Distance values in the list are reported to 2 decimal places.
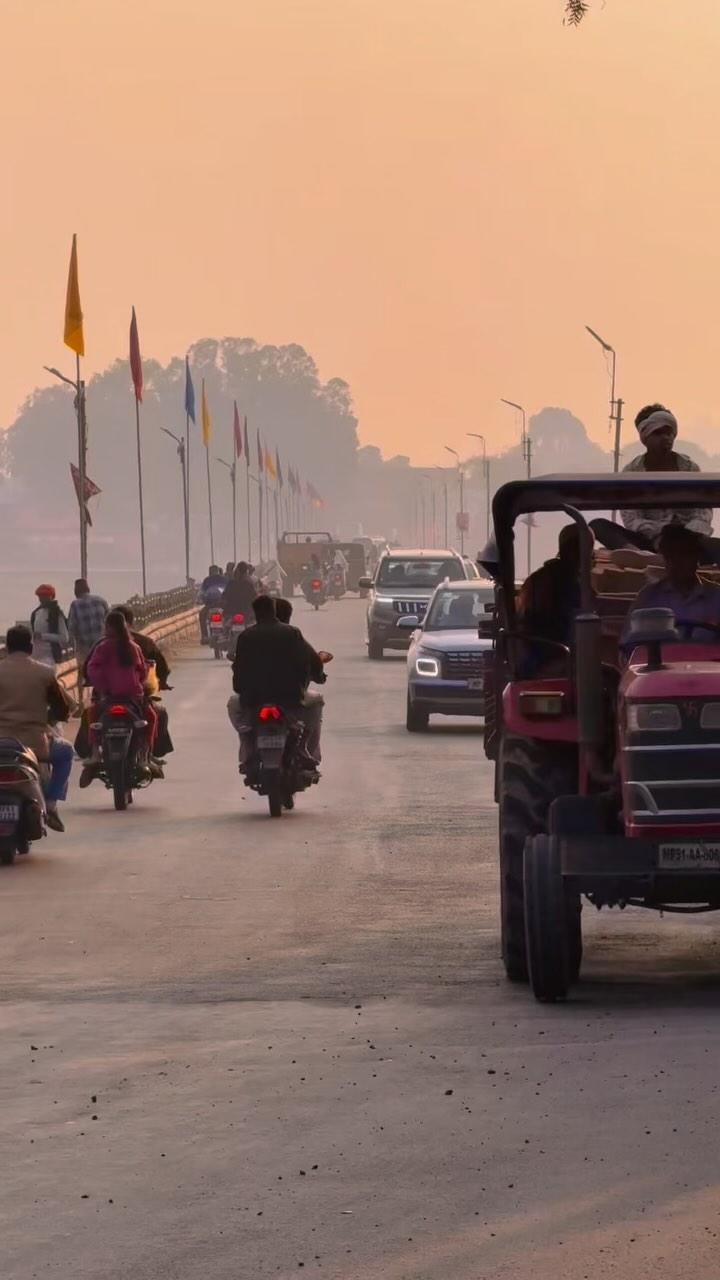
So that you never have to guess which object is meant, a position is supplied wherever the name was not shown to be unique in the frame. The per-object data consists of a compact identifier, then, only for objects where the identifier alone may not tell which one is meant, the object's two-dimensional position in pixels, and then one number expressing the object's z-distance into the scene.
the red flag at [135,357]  74.11
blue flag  97.56
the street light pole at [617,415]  76.44
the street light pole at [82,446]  52.88
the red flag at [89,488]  53.45
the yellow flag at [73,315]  57.22
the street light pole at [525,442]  105.38
